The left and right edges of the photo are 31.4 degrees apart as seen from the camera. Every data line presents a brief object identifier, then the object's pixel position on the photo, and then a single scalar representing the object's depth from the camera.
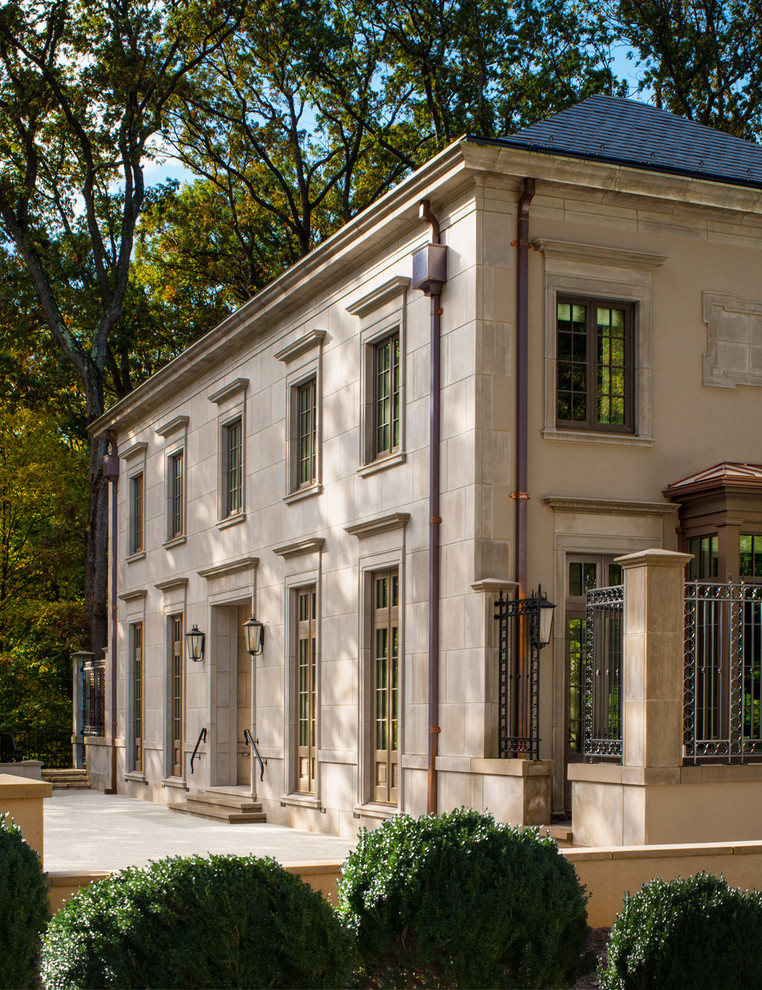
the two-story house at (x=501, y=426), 13.97
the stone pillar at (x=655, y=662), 11.35
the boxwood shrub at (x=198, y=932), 5.72
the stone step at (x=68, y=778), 29.77
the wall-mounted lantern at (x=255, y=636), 20.09
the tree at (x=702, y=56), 28.33
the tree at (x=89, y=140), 31.89
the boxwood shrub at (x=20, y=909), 6.70
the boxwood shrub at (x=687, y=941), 6.53
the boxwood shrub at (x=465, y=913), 6.75
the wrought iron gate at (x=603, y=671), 12.22
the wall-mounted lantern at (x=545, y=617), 13.11
